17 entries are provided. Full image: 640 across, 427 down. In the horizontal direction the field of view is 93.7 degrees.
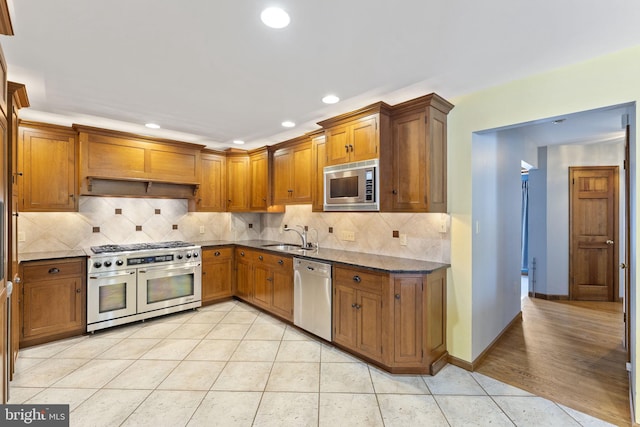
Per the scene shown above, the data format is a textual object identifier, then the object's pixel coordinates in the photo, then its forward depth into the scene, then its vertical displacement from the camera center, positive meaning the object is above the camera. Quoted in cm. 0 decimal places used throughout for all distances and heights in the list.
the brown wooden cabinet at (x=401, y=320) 256 -94
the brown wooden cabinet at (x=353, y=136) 287 +79
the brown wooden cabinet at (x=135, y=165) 364 +63
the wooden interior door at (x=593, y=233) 484 -32
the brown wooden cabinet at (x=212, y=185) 469 +45
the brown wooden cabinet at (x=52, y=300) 304 -93
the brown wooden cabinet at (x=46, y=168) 331 +51
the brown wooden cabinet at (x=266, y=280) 367 -91
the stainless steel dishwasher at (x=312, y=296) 313 -92
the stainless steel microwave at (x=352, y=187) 289 +27
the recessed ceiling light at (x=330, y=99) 276 +107
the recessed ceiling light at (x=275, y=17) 159 +107
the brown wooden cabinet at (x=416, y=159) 266 +51
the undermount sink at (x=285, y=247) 433 -51
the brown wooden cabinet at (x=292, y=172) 397 +57
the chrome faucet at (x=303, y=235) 432 -32
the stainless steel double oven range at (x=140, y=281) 343 -86
